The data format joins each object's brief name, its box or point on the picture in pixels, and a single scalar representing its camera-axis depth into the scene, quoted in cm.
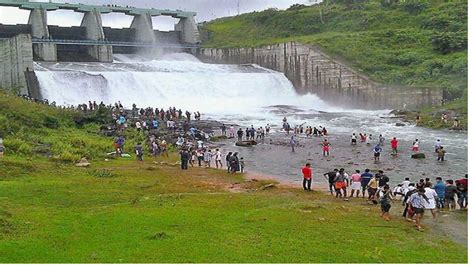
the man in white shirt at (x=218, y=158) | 2534
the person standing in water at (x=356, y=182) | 1709
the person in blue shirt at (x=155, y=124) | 3472
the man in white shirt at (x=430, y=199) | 1348
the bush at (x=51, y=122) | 2994
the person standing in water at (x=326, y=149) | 2788
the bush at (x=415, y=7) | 6252
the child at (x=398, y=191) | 1674
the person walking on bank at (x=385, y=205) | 1388
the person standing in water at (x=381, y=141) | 2951
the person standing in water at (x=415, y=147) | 2763
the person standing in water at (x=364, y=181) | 1720
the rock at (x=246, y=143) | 3180
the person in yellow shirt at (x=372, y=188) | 1634
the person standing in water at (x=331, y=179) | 1786
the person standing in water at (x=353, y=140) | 3098
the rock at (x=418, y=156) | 2638
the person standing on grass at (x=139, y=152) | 2545
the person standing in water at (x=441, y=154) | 2520
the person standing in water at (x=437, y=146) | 2623
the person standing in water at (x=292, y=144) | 2990
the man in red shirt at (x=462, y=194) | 1512
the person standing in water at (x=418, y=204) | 1312
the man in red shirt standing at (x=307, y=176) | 1861
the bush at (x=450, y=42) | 4947
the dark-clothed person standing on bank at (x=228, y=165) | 2349
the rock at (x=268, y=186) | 1901
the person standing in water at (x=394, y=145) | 2812
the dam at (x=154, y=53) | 4316
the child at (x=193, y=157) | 2593
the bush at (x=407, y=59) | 5075
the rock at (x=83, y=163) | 2206
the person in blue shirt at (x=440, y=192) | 1523
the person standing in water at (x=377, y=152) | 2586
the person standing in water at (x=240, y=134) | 3272
